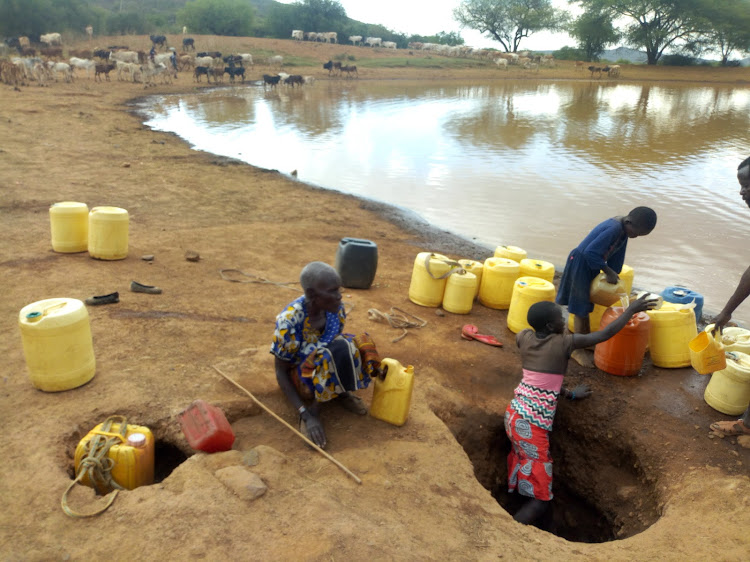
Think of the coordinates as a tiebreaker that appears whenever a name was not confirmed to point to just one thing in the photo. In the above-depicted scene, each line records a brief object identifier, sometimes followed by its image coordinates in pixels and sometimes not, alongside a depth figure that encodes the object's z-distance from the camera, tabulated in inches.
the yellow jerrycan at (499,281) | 217.5
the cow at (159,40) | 1494.8
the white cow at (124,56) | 1197.7
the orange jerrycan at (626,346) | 170.2
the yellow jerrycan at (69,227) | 218.8
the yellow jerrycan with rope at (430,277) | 214.4
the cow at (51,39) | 1309.1
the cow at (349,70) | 1488.7
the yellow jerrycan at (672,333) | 174.2
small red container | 113.3
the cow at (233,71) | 1232.2
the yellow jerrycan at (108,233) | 214.8
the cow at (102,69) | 1038.9
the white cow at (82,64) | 1040.8
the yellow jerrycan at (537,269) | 215.2
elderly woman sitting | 122.5
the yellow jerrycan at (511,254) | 232.8
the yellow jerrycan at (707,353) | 141.3
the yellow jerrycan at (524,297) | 191.8
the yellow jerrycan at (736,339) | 163.9
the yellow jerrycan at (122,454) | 108.4
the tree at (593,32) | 2149.4
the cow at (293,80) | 1196.5
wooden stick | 114.5
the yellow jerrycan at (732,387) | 147.4
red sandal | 194.7
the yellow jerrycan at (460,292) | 212.1
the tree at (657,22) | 1959.9
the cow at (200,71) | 1192.8
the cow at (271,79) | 1150.3
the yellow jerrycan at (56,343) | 124.8
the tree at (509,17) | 2514.8
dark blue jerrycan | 226.4
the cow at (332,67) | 1465.3
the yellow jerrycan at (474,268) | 224.1
